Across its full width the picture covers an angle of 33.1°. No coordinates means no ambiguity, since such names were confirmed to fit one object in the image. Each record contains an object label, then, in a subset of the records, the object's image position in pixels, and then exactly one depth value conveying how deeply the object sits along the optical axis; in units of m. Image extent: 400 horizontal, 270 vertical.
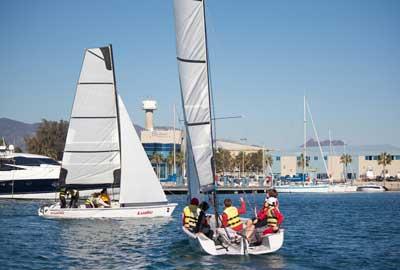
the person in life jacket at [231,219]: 24.00
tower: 181.38
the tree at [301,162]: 150.88
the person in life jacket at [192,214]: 26.42
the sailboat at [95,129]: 45.31
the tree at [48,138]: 125.69
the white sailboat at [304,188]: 104.44
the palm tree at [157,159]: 135.00
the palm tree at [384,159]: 148.00
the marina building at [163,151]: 135.75
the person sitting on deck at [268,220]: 23.98
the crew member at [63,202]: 42.78
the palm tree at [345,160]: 148.62
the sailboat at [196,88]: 25.52
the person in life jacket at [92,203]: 40.88
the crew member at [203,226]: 24.98
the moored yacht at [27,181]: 70.50
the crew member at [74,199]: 42.66
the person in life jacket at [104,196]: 41.23
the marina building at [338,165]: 154.38
